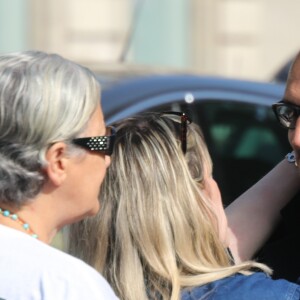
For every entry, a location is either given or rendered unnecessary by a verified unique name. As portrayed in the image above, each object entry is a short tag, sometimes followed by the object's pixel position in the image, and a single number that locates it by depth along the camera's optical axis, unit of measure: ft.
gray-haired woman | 15.49
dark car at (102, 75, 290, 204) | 32.14
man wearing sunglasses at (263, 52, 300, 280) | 19.02
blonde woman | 18.13
